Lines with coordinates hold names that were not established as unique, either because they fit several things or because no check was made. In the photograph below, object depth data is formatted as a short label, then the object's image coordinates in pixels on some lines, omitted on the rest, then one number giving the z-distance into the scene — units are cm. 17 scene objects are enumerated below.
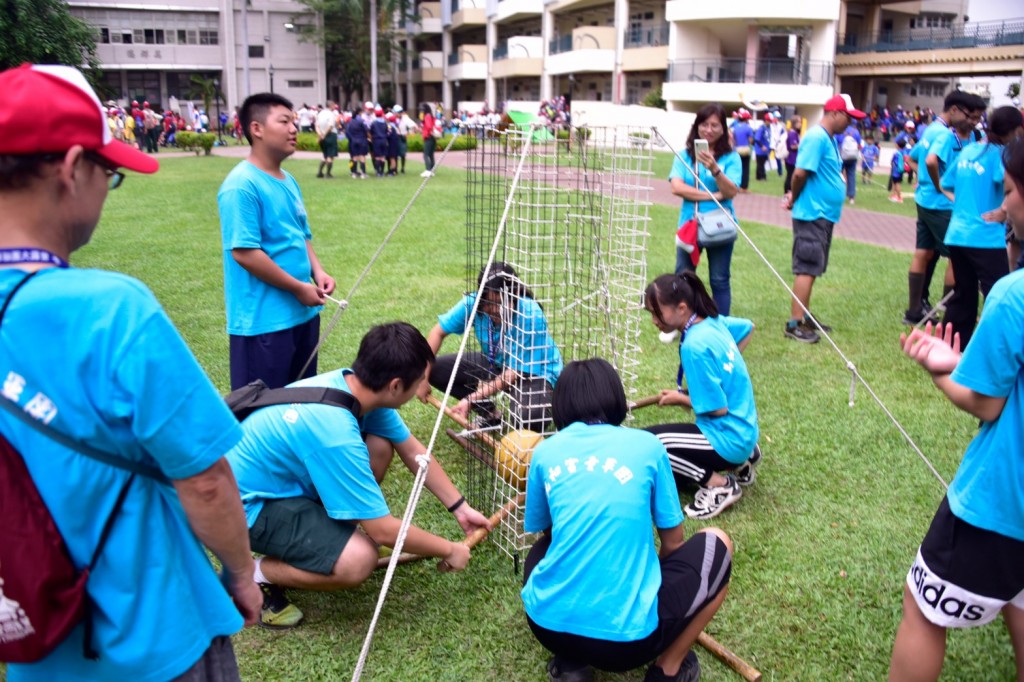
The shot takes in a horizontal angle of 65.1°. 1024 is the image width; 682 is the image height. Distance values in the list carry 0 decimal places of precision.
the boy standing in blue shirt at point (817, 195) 596
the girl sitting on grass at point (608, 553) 228
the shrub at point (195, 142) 2466
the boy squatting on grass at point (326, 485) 258
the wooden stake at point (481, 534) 310
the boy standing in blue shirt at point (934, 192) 600
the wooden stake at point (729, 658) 260
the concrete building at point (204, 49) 4616
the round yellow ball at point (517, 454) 343
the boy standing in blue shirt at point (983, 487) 189
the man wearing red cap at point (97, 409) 121
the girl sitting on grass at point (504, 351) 347
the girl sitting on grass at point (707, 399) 359
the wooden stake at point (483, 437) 394
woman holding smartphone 548
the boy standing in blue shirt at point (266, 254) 339
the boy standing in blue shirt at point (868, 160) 1955
